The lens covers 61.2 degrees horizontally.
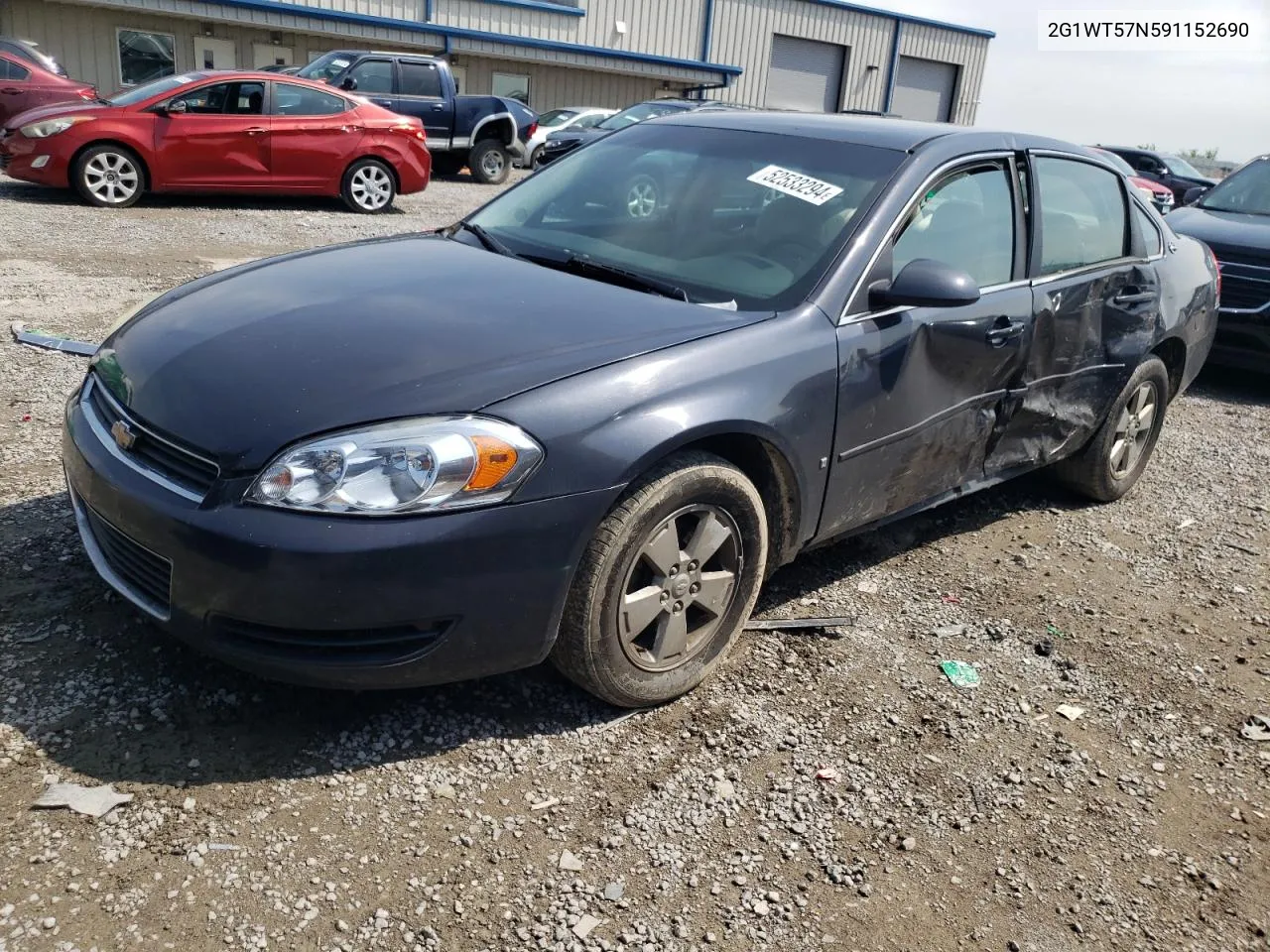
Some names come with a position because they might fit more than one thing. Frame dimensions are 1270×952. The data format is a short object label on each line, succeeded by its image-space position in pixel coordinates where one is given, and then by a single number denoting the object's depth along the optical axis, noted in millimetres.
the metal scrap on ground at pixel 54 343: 5867
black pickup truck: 15133
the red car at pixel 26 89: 13914
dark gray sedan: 2512
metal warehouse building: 22078
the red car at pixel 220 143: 10500
